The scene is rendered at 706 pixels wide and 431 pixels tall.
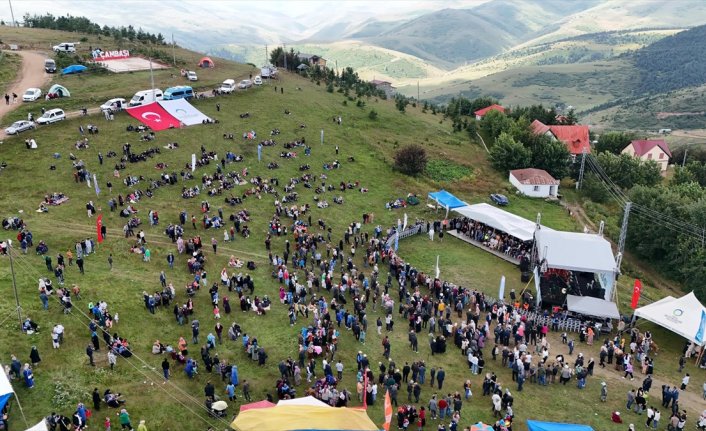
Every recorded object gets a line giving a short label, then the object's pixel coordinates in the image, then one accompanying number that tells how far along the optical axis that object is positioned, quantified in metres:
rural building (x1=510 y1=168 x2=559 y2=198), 59.38
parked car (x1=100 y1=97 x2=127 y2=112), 57.20
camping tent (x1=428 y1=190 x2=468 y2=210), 48.62
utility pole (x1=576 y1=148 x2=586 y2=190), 61.41
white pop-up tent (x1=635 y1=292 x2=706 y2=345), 30.39
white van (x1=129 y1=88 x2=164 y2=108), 59.94
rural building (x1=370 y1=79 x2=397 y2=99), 134.65
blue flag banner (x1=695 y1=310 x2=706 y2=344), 29.00
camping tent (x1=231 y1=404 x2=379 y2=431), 18.70
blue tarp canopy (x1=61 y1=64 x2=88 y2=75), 69.00
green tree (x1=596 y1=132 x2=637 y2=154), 88.69
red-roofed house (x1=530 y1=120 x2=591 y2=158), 78.44
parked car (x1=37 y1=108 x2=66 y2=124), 52.31
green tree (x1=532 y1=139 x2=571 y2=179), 65.03
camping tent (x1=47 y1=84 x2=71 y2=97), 60.12
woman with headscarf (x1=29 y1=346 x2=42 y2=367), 22.80
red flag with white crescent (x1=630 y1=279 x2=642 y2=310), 34.62
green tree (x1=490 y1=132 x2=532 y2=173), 65.12
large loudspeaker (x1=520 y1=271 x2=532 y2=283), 39.25
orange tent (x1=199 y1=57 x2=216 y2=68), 84.56
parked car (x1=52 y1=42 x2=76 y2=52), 76.62
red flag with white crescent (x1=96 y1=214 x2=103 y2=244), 33.67
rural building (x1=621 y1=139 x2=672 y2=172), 87.44
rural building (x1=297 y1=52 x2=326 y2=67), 104.24
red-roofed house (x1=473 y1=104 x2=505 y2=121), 89.80
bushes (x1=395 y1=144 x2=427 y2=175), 59.22
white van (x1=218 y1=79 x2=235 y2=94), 70.38
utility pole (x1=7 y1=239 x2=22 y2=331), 24.69
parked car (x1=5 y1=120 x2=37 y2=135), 49.30
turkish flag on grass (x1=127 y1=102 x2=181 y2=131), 56.19
